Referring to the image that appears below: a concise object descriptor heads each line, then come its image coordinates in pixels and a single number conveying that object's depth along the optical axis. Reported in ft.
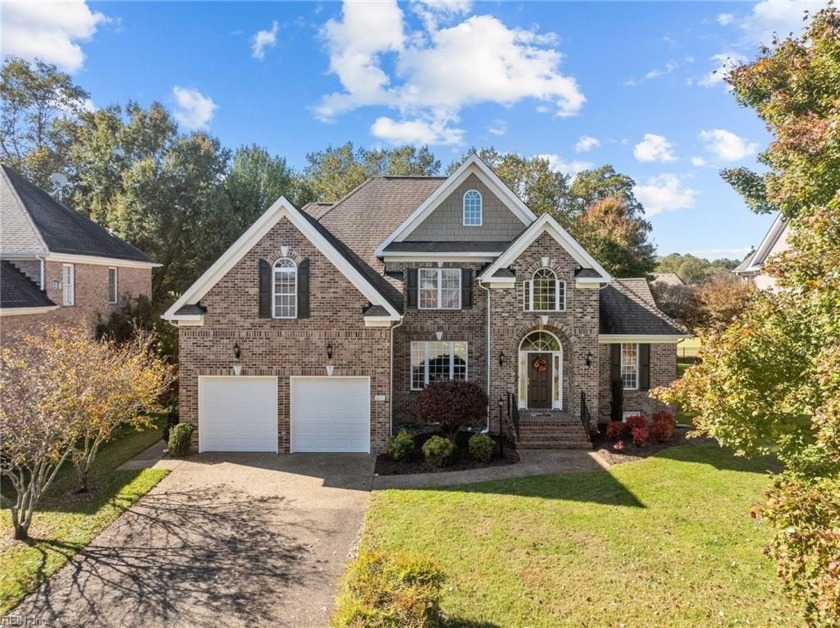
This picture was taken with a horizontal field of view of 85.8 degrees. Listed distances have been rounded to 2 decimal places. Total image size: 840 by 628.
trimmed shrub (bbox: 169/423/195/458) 43.75
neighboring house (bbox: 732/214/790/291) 87.81
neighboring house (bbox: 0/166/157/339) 50.57
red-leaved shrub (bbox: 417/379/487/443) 44.60
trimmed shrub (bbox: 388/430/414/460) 42.80
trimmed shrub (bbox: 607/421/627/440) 48.70
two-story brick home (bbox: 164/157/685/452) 45.09
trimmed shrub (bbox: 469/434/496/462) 42.63
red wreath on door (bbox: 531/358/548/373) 53.47
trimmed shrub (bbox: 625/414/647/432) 48.63
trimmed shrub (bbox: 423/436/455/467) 41.19
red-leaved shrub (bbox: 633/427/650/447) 46.78
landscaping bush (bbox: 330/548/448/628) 17.58
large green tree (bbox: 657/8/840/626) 14.10
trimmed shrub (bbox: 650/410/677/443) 48.16
